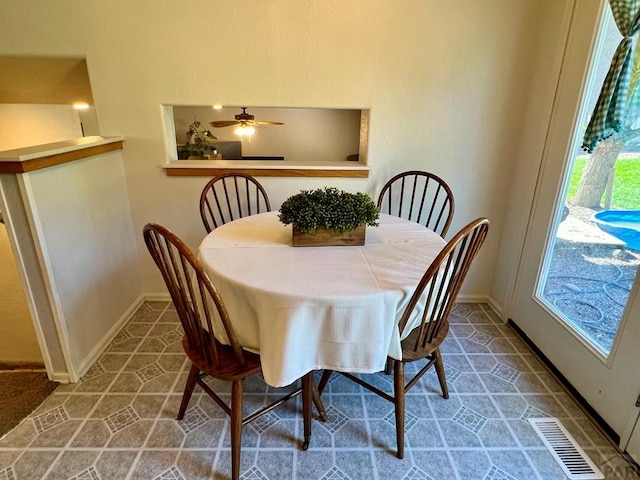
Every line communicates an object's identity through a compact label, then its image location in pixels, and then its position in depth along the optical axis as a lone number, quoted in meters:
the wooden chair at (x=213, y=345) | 1.19
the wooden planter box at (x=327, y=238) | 1.56
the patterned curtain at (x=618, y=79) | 1.45
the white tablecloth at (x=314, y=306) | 1.19
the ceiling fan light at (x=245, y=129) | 4.18
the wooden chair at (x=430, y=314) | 1.25
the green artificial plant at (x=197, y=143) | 4.00
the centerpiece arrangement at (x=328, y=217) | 1.50
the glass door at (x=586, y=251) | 1.54
